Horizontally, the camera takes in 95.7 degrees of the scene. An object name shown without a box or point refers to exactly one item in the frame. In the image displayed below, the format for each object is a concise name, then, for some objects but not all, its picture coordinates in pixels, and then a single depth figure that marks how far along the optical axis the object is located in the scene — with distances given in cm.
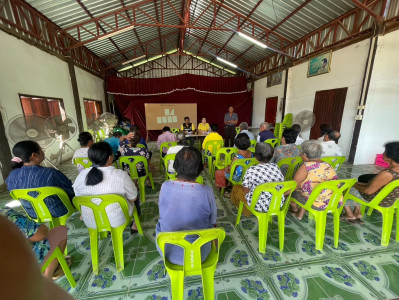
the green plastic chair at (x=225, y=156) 296
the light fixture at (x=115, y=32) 458
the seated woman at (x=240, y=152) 235
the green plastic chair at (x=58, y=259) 104
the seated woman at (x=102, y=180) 145
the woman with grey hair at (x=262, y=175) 167
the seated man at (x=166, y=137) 388
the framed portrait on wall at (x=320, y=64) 472
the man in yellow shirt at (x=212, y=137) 372
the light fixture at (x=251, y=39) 447
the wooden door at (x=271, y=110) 734
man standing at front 625
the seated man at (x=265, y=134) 365
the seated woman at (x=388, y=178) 163
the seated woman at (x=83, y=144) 257
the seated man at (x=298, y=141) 349
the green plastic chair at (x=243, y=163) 222
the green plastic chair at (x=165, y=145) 352
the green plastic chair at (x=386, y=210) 166
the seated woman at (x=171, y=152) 265
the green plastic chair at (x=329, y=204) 162
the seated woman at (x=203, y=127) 550
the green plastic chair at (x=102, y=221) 138
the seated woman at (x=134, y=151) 261
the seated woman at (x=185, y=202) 115
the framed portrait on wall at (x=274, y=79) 688
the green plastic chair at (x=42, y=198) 142
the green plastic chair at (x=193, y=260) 100
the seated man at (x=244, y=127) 432
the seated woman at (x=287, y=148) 248
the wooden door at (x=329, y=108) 449
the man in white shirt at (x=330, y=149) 256
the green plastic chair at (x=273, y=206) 158
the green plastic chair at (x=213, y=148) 352
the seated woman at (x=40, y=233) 112
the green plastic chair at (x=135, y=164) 252
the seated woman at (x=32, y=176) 150
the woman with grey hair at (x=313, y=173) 172
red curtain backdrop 778
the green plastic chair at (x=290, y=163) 236
